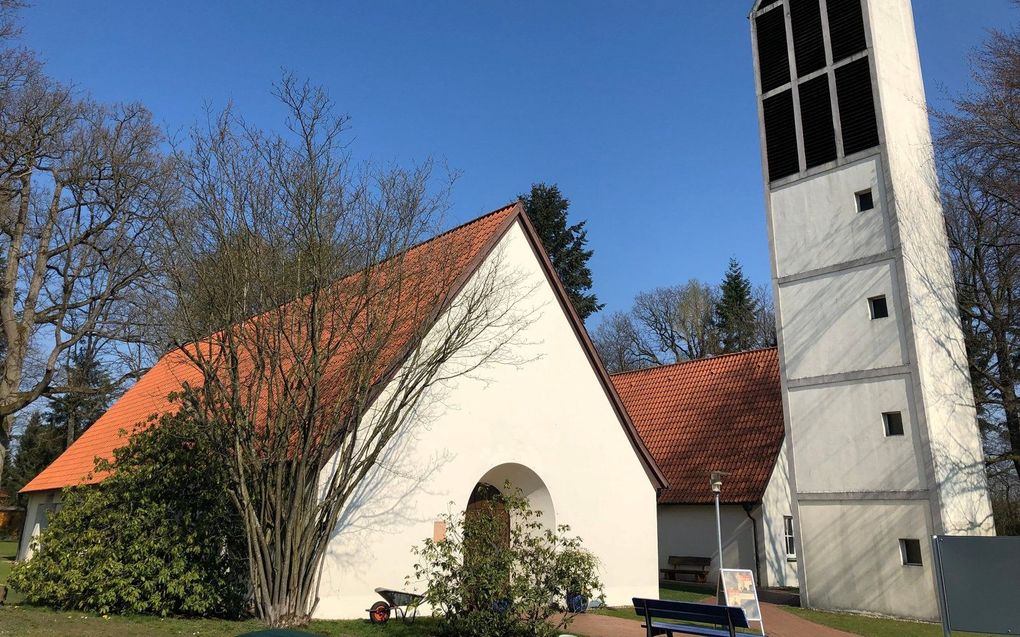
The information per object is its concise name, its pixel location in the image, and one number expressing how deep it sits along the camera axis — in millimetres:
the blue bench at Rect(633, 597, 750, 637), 9812
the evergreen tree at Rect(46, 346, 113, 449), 33603
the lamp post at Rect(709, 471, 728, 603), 17500
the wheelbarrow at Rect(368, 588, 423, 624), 12781
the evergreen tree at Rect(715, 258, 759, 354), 46562
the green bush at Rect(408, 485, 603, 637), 11094
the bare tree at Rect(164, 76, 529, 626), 12102
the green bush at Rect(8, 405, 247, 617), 12359
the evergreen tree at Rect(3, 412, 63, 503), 45500
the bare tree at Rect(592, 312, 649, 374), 49219
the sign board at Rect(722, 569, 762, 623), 13898
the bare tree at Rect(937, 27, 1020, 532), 23992
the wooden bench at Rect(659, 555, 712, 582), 24562
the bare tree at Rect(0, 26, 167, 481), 21281
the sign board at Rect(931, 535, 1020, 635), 10633
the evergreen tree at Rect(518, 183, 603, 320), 41031
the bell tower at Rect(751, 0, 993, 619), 18688
